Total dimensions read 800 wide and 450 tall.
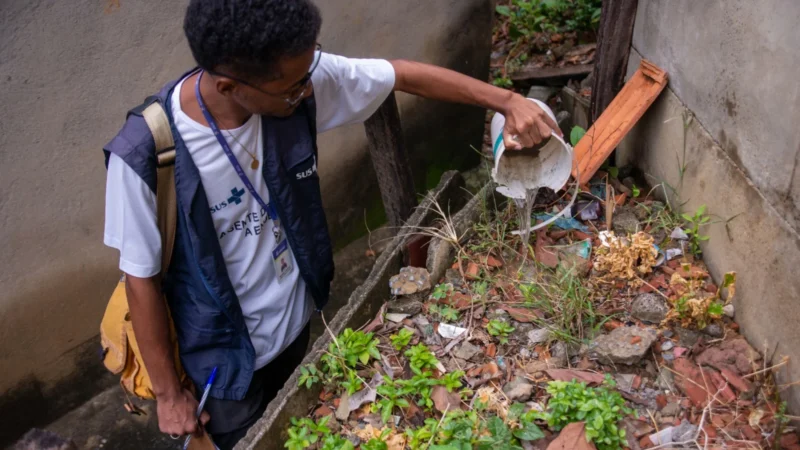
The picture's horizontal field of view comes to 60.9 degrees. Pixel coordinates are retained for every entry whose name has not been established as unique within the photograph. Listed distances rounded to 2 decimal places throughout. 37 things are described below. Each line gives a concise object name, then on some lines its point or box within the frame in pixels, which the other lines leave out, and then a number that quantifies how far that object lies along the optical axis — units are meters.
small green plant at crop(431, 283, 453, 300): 2.92
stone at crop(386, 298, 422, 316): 2.88
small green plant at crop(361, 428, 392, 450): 2.25
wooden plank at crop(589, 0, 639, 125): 3.41
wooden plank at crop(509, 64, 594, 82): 5.17
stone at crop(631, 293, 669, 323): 2.66
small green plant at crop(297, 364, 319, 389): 2.50
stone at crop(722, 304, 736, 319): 2.64
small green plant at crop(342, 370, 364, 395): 2.48
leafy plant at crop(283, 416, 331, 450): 2.38
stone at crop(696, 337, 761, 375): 2.42
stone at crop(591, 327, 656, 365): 2.48
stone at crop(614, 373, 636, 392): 2.46
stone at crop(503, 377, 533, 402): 2.43
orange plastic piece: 3.21
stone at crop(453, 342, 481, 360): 2.64
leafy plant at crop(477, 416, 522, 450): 2.16
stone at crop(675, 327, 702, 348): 2.57
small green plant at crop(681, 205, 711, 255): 2.85
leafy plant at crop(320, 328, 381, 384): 2.59
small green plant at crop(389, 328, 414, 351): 2.68
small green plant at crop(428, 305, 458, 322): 2.80
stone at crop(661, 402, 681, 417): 2.35
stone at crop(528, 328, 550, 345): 2.68
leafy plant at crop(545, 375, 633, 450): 2.17
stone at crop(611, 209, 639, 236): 3.12
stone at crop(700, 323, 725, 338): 2.58
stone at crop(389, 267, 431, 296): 2.93
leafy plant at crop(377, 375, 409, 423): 2.38
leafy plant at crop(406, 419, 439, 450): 2.27
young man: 1.97
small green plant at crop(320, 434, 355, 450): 2.30
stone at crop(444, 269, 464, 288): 3.03
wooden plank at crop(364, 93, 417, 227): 3.14
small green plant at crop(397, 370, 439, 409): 2.43
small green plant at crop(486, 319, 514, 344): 2.71
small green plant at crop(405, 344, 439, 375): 2.56
